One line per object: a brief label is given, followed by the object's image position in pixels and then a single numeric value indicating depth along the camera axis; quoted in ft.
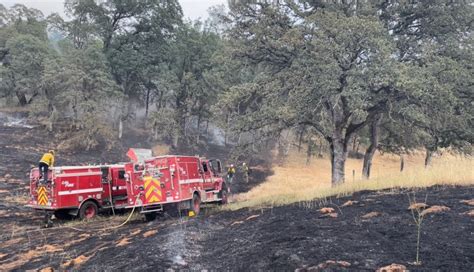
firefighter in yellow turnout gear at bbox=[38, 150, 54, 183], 58.05
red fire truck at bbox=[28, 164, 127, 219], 58.85
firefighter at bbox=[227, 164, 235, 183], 104.89
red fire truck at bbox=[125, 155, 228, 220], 56.13
